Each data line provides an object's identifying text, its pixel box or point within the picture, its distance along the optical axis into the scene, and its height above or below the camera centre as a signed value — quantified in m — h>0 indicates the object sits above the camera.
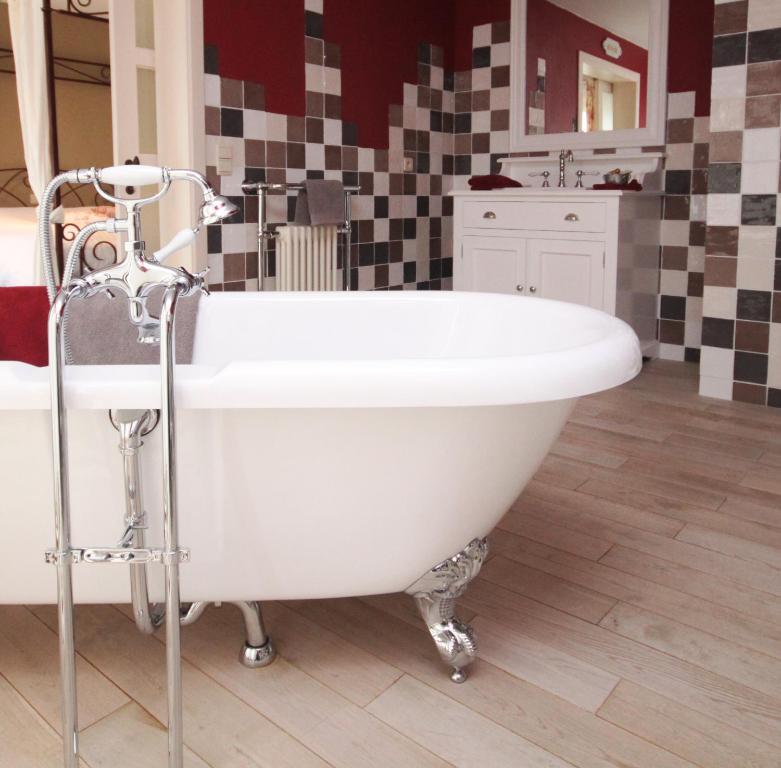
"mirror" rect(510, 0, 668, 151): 4.10 +0.87
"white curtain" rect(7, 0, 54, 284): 3.60 +0.66
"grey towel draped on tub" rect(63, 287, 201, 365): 1.83 -0.19
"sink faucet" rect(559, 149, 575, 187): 4.25 +0.43
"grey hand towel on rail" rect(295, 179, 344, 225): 3.85 +0.20
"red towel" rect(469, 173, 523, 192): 4.20 +0.32
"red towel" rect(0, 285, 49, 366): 1.79 -0.17
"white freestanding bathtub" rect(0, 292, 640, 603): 1.21 -0.35
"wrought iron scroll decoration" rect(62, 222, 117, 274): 3.70 -0.04
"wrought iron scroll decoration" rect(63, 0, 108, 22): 3.70 +1.03
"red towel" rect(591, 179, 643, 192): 3.87 +0.27
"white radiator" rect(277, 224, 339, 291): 3.82 -0.06
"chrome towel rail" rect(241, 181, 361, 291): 3.71 +0.17
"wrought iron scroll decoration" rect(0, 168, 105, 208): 4.82 +0.35
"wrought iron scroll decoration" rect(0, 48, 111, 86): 3.89 +0.82
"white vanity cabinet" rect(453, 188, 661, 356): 3.79 -0.01
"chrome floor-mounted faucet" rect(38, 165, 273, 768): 1.13 -0.26
